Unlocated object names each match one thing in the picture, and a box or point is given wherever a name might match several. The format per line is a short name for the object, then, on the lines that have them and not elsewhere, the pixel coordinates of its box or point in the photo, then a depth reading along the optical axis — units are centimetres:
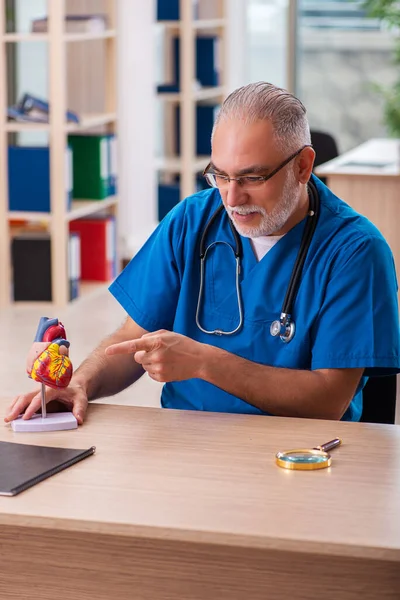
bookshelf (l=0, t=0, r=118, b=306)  519
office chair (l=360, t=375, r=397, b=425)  201
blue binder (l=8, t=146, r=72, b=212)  530
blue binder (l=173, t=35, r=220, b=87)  712
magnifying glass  157
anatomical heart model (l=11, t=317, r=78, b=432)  178
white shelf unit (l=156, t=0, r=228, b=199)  656
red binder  585
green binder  569
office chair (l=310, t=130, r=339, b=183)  505
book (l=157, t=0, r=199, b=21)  661
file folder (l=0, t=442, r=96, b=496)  150
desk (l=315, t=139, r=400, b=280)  465
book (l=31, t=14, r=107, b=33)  555
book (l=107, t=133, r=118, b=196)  582
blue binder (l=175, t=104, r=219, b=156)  712
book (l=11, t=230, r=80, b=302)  539
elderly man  190
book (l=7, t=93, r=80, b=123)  529
